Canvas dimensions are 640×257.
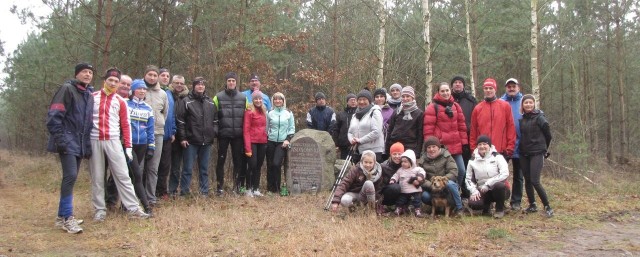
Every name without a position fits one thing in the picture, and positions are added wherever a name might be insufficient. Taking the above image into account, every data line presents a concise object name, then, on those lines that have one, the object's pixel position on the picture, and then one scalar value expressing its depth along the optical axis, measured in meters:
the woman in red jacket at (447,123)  6.95
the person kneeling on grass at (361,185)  6.53
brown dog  6.38
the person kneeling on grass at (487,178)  6.39
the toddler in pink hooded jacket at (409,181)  6.50
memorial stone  8.91
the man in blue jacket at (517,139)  7.02
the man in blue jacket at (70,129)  5.50
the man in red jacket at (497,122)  6.80
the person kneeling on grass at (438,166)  6.52
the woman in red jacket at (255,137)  8.26
